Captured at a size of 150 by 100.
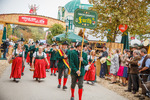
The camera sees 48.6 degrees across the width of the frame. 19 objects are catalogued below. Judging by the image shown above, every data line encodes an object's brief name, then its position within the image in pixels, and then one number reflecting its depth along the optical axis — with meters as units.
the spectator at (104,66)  10.41
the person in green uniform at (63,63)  7.01
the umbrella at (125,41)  13.03
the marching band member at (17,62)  7.25
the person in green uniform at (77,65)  5.18
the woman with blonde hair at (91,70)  8.44
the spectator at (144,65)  6.32
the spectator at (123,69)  8.62
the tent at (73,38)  14.57
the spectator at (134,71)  7.11
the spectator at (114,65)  9.18
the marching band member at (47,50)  11.69
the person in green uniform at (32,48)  9.89
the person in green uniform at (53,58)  10.73
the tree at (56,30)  23.46
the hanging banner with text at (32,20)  26.23
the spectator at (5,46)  16.14
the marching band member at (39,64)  7.73
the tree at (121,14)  11.15
